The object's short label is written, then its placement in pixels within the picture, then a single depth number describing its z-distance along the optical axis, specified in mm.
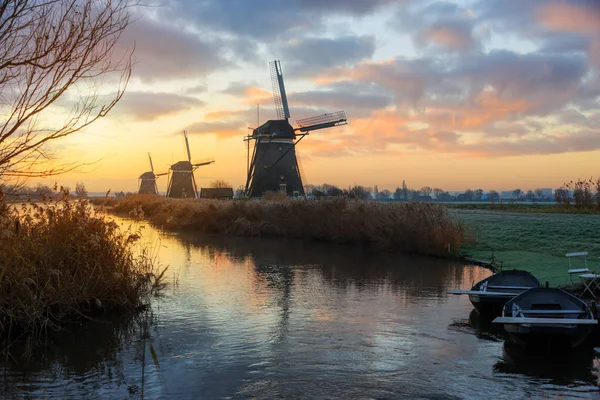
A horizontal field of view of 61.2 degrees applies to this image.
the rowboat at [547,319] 7867
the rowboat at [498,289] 10312
